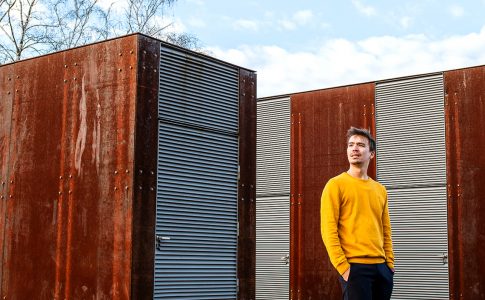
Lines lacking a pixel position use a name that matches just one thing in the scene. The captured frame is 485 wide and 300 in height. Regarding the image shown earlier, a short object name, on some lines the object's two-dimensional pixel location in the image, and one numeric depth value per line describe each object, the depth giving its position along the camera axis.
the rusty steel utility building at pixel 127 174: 7.18
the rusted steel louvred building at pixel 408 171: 11.07
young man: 4.94
